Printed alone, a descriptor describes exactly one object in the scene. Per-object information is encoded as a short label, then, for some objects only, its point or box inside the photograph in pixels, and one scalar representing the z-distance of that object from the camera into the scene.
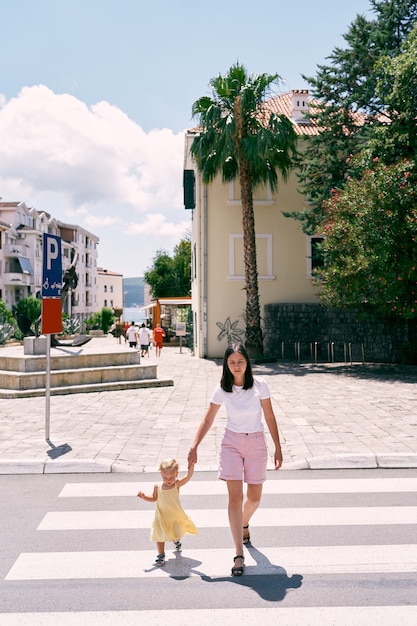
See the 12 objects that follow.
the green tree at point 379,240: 18.19
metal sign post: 8.91
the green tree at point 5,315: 42.02
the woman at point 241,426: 4.71
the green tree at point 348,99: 22.86
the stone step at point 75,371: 14.38
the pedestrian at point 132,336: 27.92
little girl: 4.70
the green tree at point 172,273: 69.56
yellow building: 26.89
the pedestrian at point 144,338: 26.99
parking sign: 8.90
